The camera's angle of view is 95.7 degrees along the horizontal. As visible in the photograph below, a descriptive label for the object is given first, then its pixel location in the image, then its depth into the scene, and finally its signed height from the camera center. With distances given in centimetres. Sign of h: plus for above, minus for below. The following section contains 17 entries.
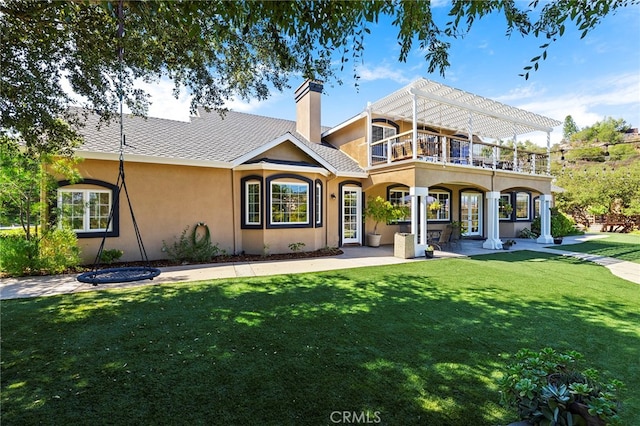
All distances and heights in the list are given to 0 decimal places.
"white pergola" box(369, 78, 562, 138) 1145 +497
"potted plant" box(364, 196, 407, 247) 1230 +21
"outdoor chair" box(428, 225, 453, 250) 1234 -104
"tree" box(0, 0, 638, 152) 332 +286
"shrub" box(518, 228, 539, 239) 1689 -111
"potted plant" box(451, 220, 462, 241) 1355 -79
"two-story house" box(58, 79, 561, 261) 933 +161
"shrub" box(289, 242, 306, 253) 1102 -115
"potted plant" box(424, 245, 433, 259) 1068 -137
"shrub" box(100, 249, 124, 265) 872 -116
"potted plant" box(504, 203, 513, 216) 1667 +36
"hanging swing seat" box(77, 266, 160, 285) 518 -114
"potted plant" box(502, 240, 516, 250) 1299 -135
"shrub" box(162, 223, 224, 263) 977 -108
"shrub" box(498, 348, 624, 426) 176 -116
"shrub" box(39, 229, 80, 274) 755 -89
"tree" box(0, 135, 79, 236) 715 +94
